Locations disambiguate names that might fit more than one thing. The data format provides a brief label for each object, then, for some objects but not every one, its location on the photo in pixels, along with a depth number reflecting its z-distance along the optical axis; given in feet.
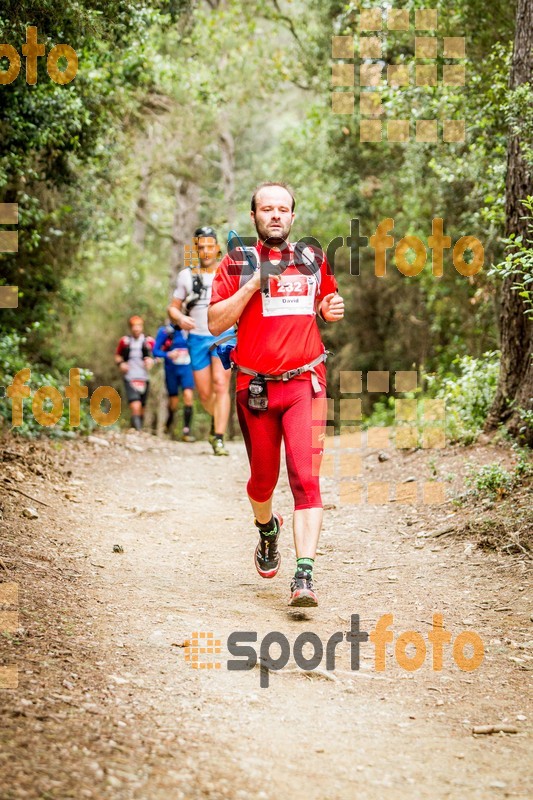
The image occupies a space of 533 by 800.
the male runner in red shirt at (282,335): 31.63
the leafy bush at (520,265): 39.29
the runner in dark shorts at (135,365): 90.84
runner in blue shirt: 86.33
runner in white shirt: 64.23
